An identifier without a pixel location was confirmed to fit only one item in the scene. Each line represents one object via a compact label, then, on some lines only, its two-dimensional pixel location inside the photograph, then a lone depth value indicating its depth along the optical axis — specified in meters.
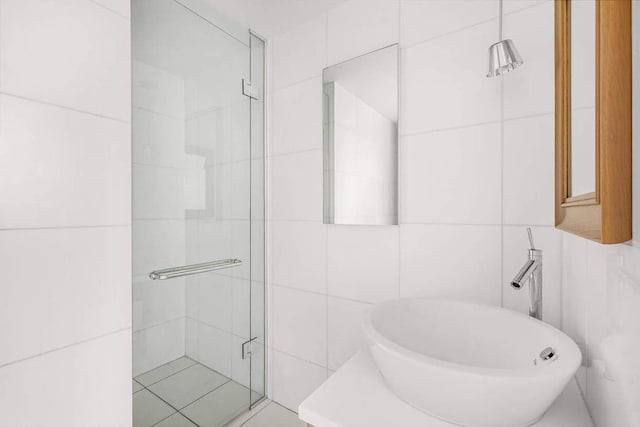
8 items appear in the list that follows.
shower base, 1.17
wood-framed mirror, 0.29
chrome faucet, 0.86
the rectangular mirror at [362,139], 1.25
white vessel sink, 0.52
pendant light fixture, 0.86
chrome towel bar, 1.20
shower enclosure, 1.16
